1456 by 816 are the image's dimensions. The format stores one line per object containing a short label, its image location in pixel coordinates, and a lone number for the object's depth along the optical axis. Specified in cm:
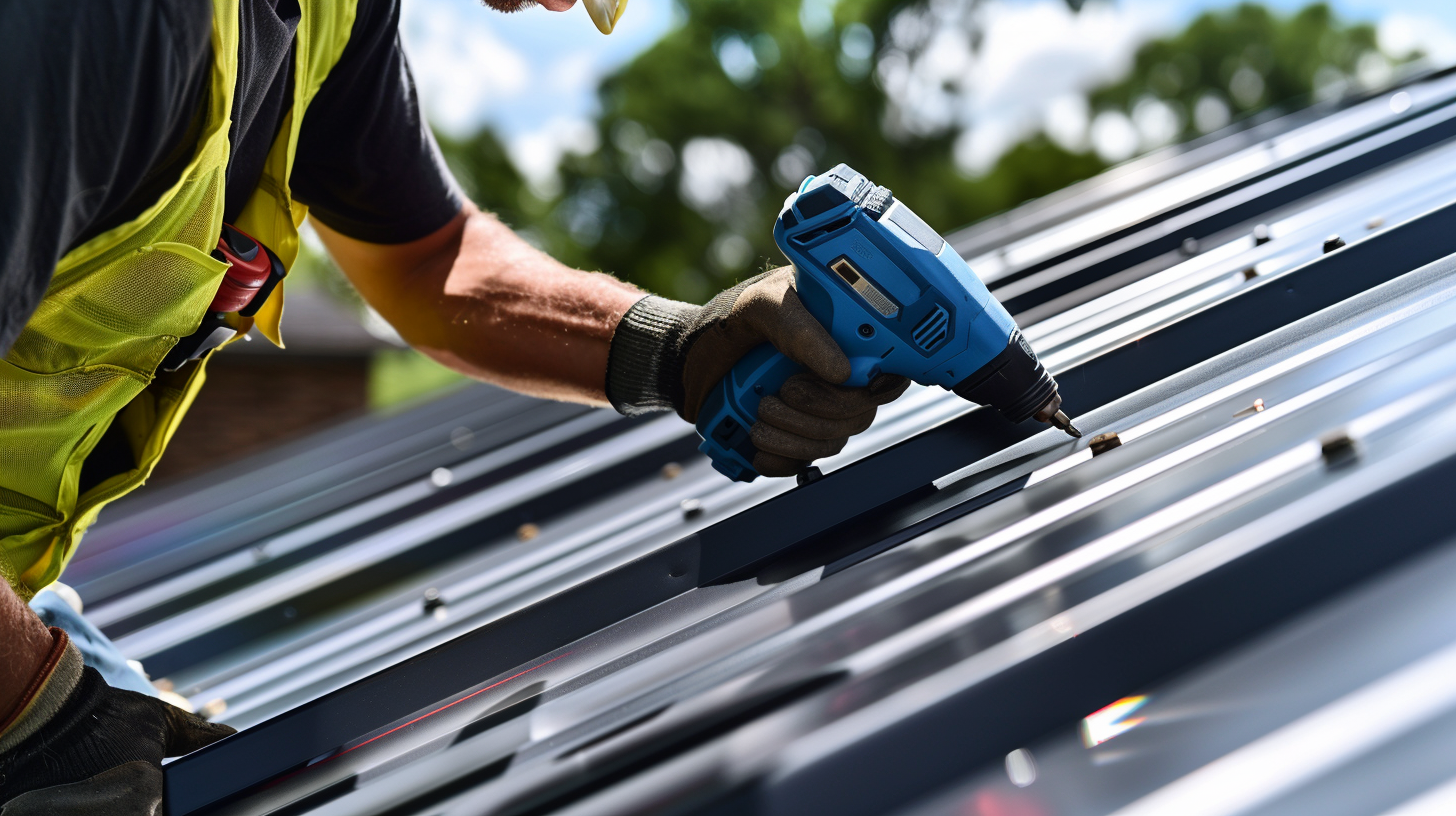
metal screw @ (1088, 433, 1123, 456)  118
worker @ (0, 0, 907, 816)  93
